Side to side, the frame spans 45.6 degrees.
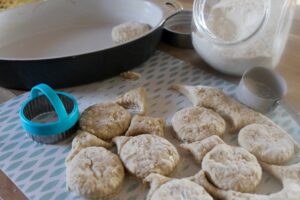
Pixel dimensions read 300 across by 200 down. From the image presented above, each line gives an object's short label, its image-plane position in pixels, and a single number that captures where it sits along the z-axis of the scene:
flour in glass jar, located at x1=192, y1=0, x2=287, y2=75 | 0.78
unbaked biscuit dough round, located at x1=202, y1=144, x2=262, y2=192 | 0.59
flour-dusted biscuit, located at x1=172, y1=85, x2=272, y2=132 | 0.73
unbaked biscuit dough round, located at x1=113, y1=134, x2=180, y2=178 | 0.62
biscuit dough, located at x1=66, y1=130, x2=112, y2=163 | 0.66
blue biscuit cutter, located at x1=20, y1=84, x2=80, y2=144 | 0.67
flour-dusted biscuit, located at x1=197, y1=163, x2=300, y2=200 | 0.57
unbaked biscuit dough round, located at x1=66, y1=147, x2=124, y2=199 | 0.58
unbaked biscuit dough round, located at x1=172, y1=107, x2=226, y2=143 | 0.69
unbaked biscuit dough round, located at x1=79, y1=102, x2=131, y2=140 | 0.70
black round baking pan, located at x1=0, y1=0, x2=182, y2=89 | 0.79
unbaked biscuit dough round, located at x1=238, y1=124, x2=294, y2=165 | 0.65
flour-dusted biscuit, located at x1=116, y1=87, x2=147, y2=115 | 0.77
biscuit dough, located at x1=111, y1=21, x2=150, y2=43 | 0.96
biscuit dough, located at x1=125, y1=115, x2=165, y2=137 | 0.70
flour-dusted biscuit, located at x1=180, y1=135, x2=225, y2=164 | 0.65
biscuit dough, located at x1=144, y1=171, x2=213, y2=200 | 0.56
